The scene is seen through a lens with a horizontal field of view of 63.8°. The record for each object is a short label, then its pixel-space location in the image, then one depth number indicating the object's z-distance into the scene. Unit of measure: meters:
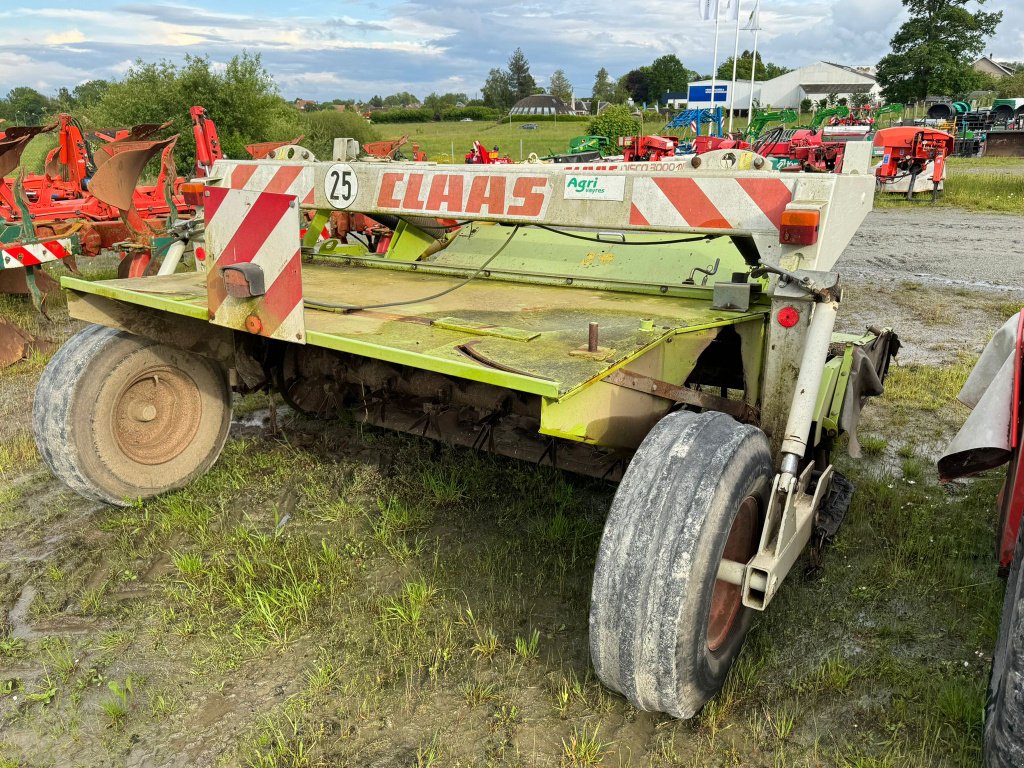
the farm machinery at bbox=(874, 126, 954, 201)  16.03
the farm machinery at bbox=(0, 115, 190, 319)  6.16
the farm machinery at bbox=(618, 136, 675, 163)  16.38
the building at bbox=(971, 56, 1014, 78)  76.69
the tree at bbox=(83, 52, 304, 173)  20.44
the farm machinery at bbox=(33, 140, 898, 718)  2.12
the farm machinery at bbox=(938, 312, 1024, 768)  1.78
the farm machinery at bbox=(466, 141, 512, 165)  14.82
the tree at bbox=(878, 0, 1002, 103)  42.28
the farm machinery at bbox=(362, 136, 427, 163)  10.75
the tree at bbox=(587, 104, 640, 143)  29.00
